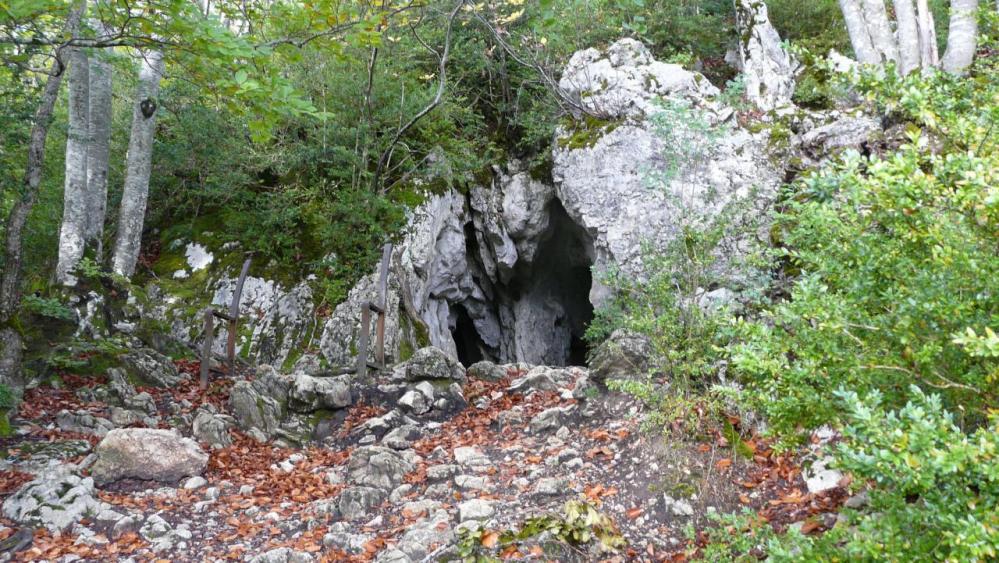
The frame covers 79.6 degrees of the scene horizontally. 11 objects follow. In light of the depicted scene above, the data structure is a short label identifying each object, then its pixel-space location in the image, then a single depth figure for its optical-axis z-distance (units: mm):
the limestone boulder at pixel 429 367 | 7270
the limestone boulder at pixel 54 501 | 4438
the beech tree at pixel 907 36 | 8047
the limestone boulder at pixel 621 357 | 5738
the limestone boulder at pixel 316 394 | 6918
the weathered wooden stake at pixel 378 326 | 7406
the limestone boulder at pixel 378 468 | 5212
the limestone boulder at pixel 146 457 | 5129
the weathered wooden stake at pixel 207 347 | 7301
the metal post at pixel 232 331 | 7938
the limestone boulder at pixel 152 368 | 7148
